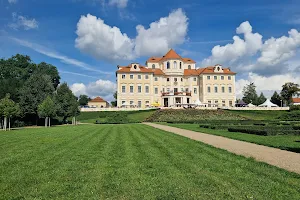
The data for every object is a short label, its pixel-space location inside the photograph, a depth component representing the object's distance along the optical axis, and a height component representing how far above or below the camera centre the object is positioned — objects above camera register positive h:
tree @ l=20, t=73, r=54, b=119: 36.88 +2.59
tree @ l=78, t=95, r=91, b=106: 110.38 +4.51
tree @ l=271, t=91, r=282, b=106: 89.42 +2.97
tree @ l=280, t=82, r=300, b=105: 78.72 +4.77
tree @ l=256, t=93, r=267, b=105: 92.11 +2.93
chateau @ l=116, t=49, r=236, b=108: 61.38 +6.01
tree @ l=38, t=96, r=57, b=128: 31.75 +0.24
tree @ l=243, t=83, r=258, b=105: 93.95 +4.99
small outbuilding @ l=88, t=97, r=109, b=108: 99.54 +2.80
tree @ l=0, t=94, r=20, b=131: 26.66 +0.26
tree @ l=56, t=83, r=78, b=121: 38.19 +1.13
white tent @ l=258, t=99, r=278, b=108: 59.76 +0.66
